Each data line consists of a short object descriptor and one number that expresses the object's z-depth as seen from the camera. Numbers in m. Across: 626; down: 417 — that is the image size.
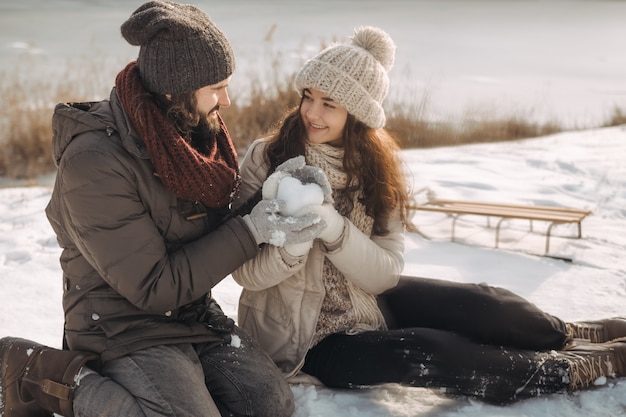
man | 2.08
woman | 2.50
